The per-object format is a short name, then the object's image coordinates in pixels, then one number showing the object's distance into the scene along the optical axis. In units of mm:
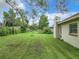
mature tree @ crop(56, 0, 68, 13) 2862
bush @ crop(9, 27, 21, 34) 10036
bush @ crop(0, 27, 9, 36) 8638
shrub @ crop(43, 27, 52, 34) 11919
